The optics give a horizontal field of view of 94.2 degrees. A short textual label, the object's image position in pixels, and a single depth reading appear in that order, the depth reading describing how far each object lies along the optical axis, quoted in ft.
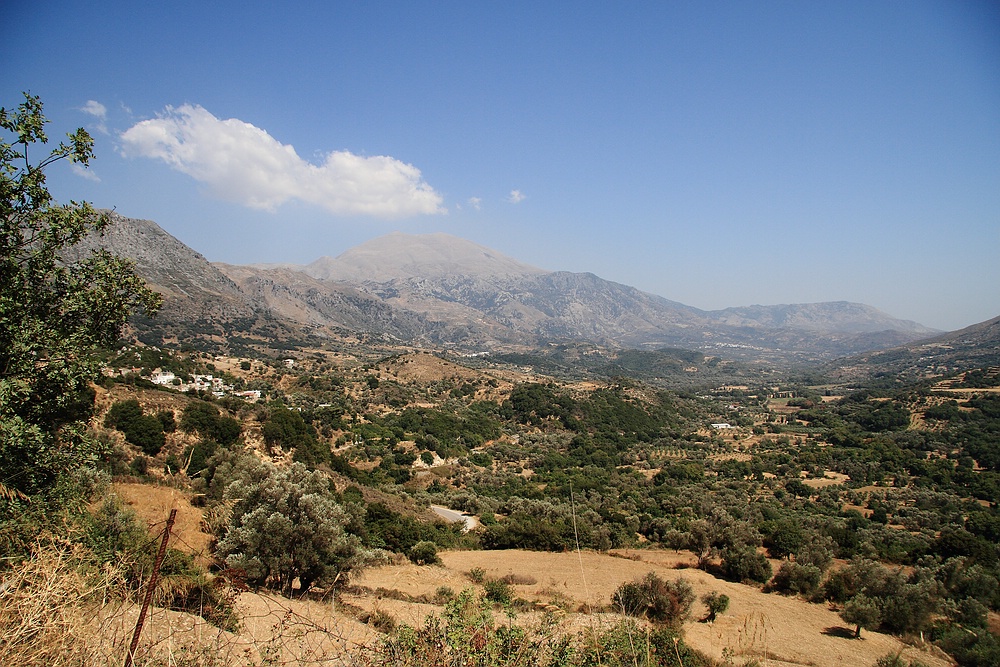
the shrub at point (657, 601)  44.34
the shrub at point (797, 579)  56.95
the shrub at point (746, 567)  60.75
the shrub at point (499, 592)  42.29
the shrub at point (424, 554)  59.57
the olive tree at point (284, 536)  37.40
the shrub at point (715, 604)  47.79
